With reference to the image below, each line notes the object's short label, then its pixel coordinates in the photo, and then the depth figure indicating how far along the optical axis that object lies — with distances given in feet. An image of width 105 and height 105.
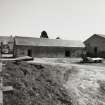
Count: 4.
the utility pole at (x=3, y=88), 20.88
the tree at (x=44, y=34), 185.98
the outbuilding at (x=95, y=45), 95.09
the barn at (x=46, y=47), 89.40
